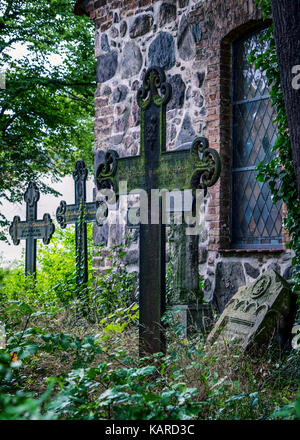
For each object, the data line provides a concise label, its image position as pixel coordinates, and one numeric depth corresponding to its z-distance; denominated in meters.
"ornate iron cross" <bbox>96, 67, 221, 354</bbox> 5.12
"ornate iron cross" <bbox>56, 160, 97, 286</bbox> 9.11
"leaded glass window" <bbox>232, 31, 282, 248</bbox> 7.74
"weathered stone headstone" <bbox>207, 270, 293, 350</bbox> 5.79
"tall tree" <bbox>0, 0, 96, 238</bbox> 14.96
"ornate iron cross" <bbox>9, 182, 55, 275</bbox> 10.29
